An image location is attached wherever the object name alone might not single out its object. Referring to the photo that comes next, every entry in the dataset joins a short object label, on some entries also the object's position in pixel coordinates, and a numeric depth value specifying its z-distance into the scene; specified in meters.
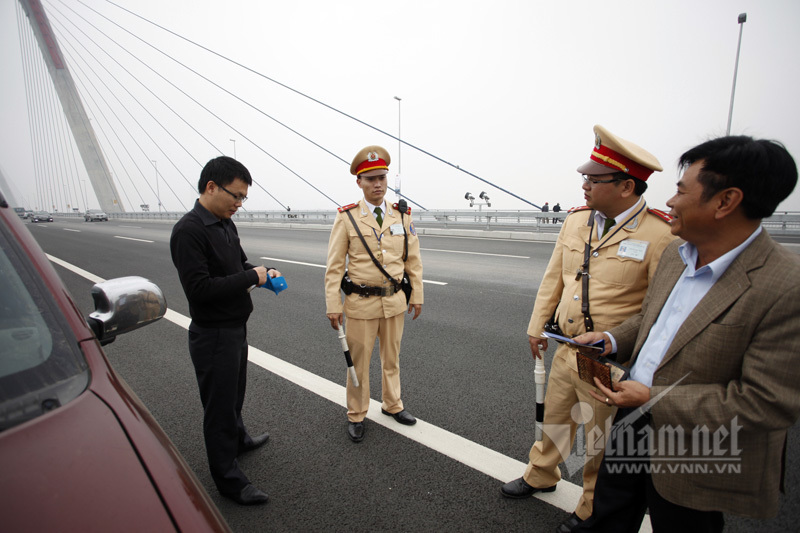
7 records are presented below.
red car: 0.79
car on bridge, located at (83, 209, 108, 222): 37.33
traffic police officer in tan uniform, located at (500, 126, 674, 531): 1.91
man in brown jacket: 1.17
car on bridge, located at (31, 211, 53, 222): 38.31
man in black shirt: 2.14
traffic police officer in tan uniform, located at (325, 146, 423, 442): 2.87
